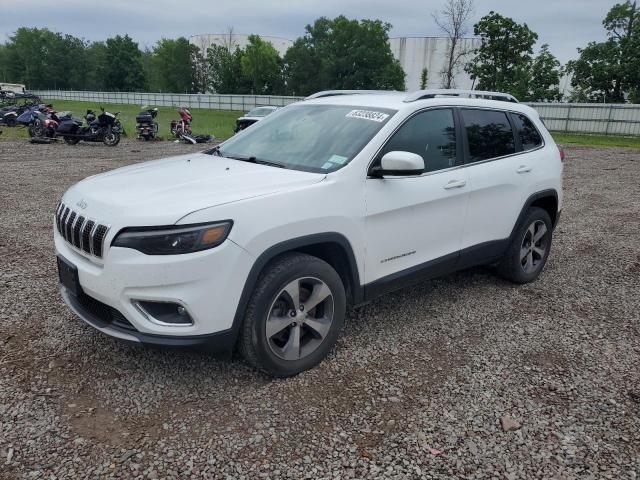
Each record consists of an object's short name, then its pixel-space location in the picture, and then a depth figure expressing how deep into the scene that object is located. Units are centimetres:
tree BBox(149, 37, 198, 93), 8425
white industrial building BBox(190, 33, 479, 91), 7025
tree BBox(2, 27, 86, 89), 9294
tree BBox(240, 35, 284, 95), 6794
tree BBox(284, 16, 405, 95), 6066
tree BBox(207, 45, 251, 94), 7350
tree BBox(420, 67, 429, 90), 6381
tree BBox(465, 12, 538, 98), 3481
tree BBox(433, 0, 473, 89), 3079
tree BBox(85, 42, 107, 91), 8656
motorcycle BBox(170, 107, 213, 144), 1853
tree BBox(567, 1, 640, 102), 3434
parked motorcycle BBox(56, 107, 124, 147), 1677
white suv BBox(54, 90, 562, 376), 264
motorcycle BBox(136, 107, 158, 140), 1838
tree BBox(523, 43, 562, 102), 3684
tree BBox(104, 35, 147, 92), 8456
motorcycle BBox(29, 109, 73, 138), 1716
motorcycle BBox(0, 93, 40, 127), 2138
